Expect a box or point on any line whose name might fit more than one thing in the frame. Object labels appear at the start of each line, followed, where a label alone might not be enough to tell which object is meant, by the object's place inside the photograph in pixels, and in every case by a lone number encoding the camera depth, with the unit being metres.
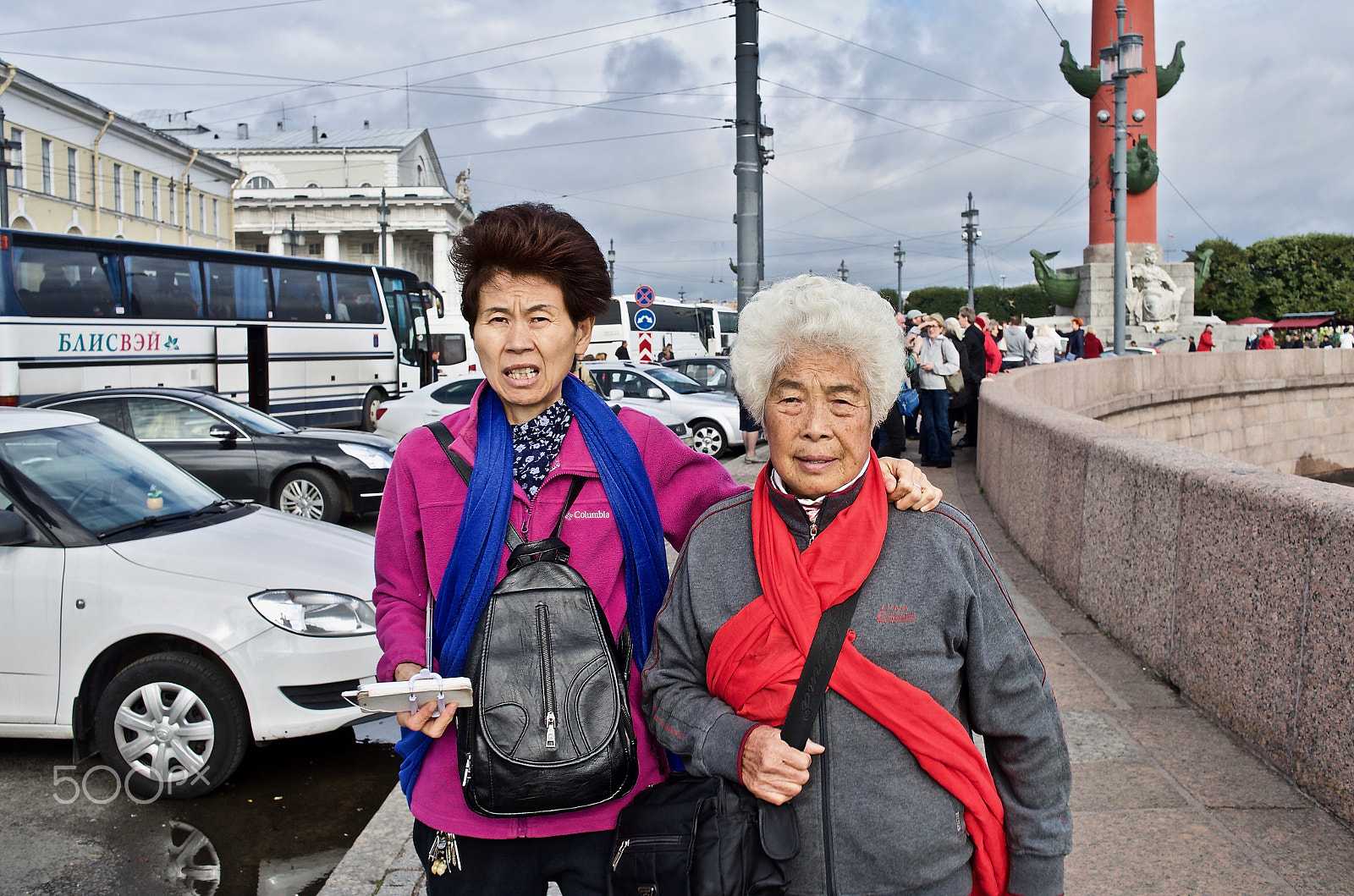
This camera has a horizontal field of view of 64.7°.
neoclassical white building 74.88
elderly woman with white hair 1.73
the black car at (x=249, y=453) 10.20
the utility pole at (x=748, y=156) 11.28
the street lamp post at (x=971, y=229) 47.19
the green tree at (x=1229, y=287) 63.25
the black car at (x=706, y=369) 20.69
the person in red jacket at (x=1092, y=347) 23.41
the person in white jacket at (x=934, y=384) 12.60
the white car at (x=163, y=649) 4.32
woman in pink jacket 1.90
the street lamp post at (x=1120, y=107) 19.81
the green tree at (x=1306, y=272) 60.84
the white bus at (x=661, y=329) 38.38
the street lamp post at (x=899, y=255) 66.81
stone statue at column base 36.56
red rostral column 35.94
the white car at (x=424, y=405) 15.19
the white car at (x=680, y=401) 16.48
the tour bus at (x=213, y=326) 15.62
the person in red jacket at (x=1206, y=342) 33.56
